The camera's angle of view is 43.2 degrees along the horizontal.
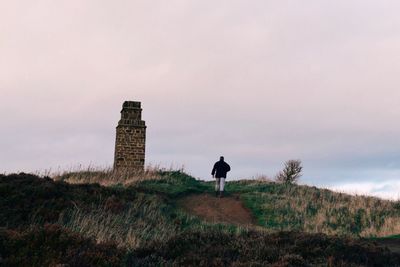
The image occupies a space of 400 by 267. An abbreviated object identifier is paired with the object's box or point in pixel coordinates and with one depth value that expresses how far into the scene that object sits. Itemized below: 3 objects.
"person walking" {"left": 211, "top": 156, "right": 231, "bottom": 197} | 24.27
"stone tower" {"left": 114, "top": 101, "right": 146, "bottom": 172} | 28.48
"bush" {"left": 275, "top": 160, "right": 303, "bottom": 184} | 48.35
